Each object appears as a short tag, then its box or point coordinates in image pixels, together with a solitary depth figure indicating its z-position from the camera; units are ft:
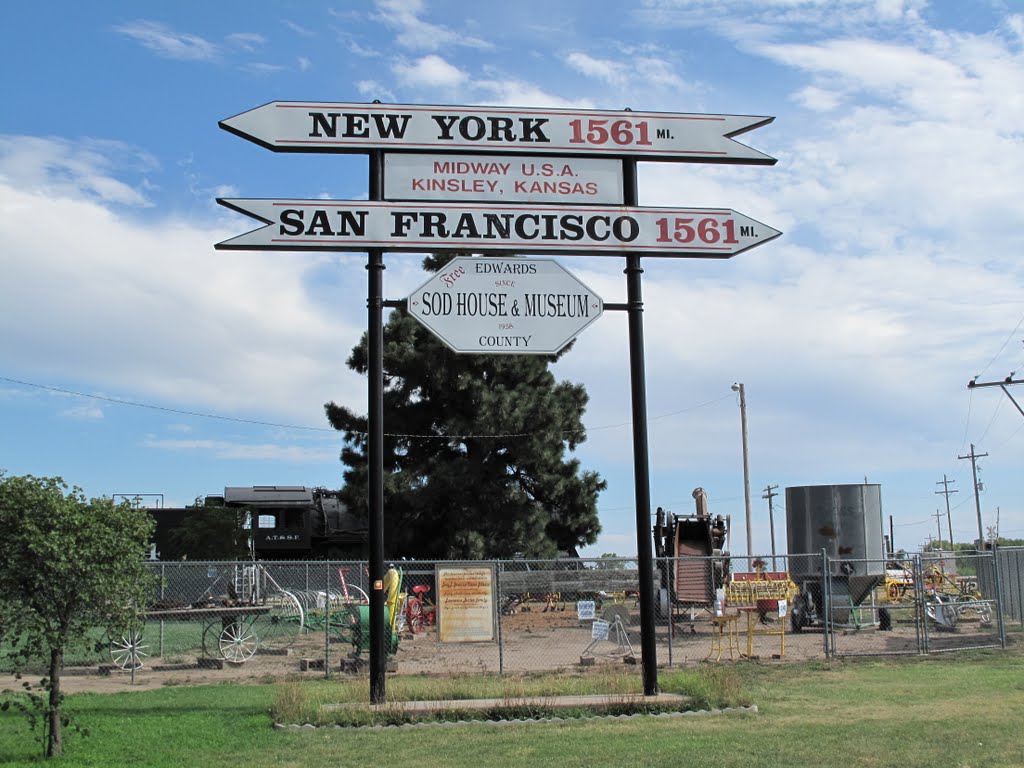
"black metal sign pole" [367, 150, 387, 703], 36.99
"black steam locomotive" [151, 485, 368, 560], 118.21
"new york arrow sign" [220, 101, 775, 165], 39.14
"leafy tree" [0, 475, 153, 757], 28.12
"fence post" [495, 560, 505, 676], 52.06
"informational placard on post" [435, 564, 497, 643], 51.72
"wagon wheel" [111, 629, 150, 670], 55.10
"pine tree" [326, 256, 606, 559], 113.60
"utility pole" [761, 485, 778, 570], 188.24
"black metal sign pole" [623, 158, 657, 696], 38.19
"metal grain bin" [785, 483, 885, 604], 72.49
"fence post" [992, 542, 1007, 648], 60.08
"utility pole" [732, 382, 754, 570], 124.06
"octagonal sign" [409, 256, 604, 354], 39.50
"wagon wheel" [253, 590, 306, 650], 66.95
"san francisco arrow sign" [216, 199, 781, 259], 38.96
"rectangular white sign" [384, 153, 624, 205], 40.37
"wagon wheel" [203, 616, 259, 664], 58.44
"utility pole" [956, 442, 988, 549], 213.87
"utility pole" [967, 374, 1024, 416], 126.11
